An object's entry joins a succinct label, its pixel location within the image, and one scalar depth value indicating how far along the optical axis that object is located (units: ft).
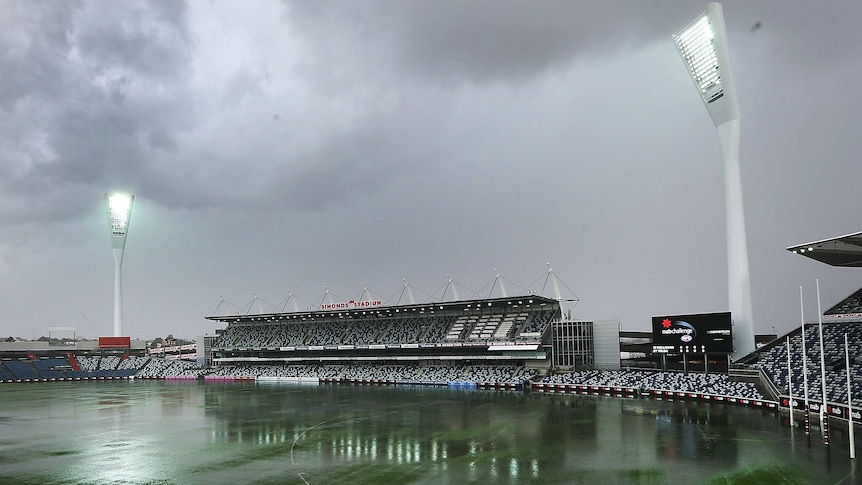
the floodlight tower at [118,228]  430.61
